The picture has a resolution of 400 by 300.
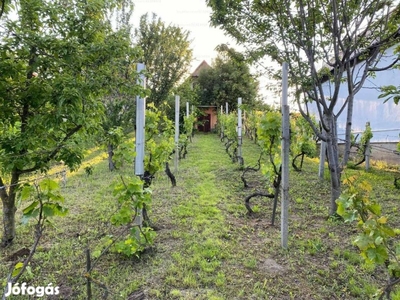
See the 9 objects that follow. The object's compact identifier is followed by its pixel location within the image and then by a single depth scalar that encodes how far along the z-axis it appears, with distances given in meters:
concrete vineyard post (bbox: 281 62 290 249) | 2.98
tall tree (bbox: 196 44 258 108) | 21.85
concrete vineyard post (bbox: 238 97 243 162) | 7.50
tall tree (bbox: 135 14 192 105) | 13.61
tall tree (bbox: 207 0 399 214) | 3.84
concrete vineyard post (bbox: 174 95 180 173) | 7.37
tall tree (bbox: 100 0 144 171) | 2.78
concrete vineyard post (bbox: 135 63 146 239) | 2.82
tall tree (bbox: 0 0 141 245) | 2.40
